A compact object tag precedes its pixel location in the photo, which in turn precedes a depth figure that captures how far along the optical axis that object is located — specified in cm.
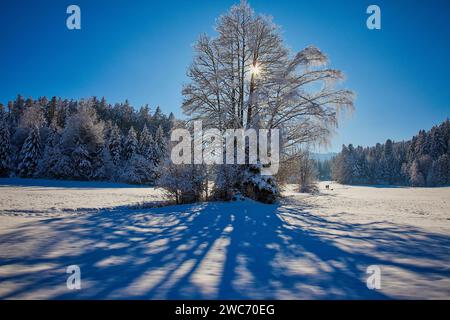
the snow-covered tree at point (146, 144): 4619
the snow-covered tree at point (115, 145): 4283
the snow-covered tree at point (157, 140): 4508
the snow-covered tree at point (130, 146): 4500
